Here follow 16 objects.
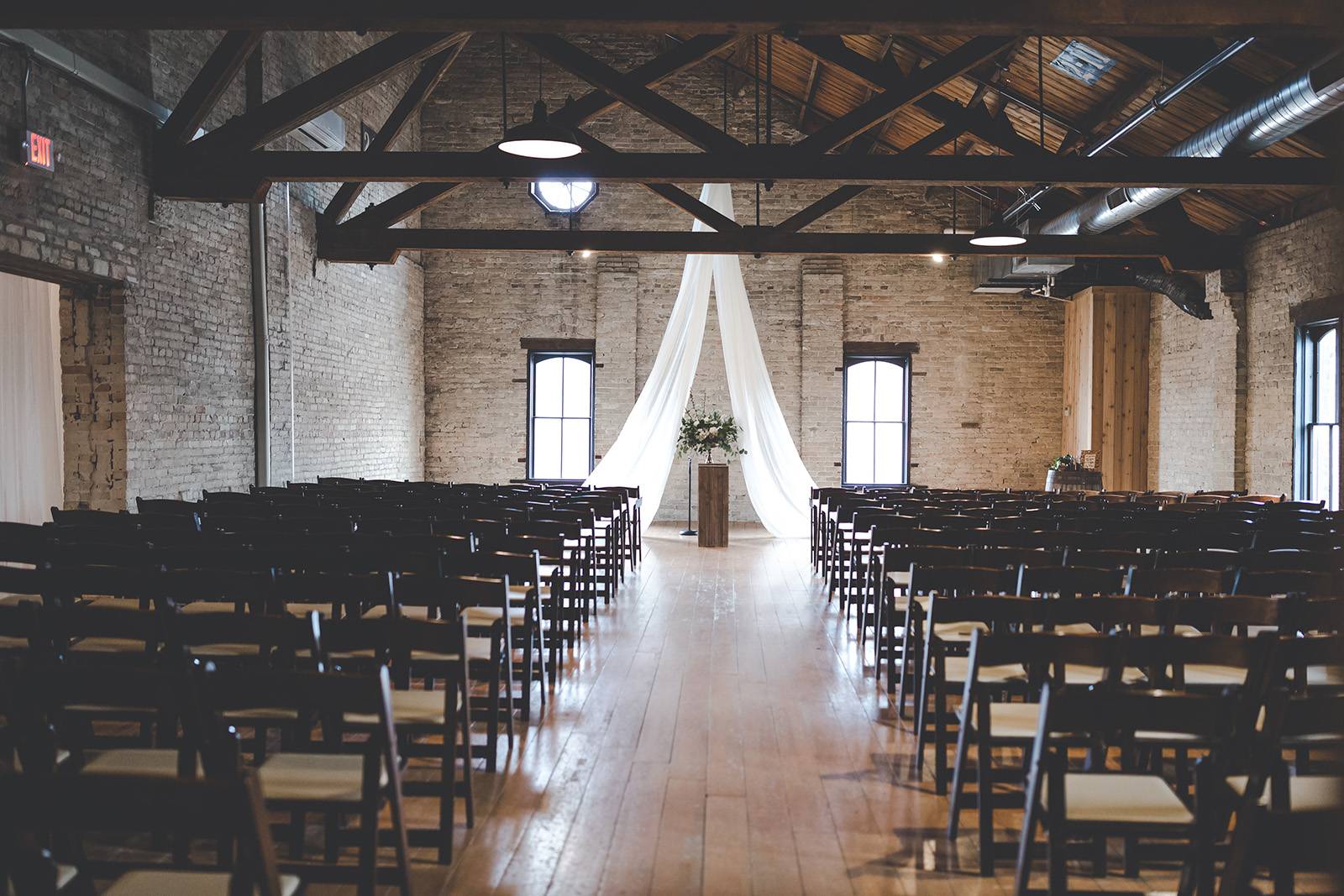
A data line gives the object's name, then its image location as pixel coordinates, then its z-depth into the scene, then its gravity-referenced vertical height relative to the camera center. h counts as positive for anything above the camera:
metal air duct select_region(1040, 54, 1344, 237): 6.73 +2.46
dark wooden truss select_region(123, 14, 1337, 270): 8.56 +2.50
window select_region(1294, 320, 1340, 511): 10.36 +0.38
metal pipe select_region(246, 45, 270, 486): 10.46 +1.07
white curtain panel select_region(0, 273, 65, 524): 7.99 +0.32
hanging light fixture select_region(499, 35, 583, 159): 6.74 +2.04
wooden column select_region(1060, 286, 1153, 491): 14.83 +0.95
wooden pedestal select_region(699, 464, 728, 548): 12.39 -0.75
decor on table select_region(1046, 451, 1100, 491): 13.79 -0.41
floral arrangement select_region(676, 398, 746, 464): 12.84 +0.13
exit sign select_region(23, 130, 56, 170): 7.09 +2.08
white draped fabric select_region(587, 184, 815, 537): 13.21 +0.67
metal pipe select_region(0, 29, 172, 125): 6.98 +2.81
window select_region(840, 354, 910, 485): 16.48 +0.45
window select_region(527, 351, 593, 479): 16.44 +0.50
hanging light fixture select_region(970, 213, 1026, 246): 9.51 +1.99
